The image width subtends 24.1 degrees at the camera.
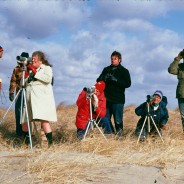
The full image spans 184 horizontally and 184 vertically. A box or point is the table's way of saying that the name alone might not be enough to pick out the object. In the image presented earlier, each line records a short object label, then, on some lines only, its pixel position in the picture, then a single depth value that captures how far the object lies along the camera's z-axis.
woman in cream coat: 6.98
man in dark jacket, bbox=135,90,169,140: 8.21
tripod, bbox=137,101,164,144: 8.05
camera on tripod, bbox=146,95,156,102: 8.12
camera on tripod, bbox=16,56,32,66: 6.92
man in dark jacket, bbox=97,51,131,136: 8.10
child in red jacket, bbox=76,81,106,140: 7.76
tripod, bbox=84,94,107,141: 7.30
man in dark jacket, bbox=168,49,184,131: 8.27
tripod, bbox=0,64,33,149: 6.96
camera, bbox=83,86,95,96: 7.46
